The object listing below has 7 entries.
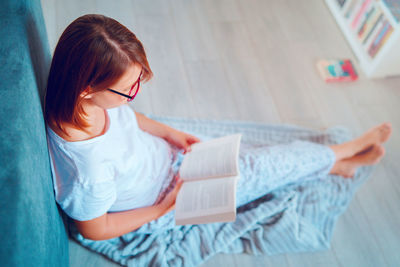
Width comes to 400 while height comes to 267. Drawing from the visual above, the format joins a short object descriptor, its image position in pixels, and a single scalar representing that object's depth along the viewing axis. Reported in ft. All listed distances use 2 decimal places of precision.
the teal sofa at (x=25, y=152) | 2.05
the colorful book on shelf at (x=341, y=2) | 7.33
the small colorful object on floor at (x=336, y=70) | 6.49
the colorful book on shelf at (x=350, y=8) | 6.99
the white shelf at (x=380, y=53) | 6.11
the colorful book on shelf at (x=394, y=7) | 6.11
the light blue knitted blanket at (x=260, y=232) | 3.97
